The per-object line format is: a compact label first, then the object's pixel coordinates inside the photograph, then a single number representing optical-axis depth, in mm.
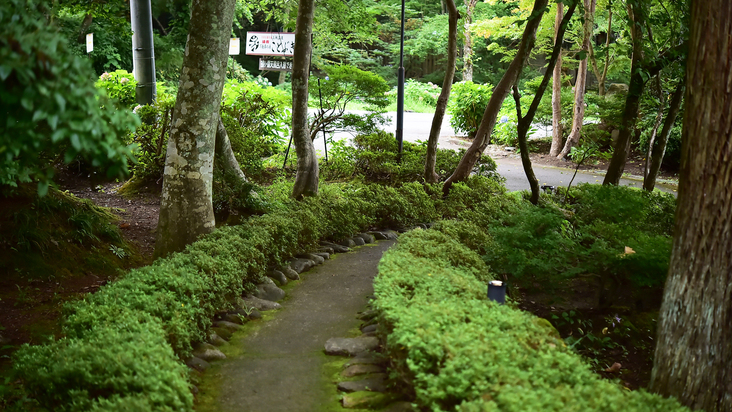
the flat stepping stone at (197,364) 4395
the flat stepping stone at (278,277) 6484
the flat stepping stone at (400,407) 3666
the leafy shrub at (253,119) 9773
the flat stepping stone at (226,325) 5188
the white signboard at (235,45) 9861
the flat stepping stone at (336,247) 7809
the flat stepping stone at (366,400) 3867
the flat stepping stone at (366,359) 4453
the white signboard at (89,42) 9959
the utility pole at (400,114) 11664
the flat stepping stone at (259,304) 5707
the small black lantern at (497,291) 4438
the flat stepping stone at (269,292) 5989
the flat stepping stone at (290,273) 6684
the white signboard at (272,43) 9797
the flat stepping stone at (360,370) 4340
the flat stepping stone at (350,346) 4711
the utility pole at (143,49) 9086
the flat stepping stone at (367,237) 8375
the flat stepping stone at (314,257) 7246
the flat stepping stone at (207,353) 4590
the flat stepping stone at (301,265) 6902
